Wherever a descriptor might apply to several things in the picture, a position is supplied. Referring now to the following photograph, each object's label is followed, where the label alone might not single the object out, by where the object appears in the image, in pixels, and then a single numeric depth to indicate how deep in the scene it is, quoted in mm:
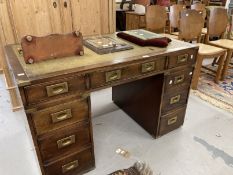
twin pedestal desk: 1050
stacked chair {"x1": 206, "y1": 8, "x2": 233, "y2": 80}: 2799
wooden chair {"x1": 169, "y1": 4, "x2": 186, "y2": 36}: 3123
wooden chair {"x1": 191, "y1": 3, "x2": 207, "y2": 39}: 3699
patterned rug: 2334
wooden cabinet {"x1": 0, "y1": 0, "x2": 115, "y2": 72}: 1915
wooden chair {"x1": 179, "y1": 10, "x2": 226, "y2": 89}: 2460
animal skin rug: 1444
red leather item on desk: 1465
